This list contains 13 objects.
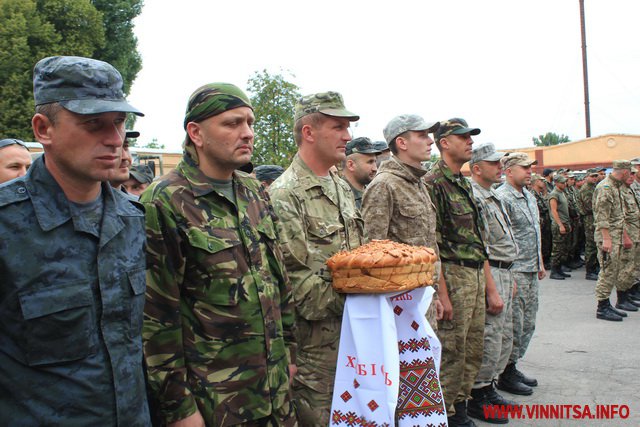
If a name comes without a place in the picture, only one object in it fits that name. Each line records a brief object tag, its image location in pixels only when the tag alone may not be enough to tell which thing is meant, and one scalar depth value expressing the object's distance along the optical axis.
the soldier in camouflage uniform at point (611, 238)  8.48
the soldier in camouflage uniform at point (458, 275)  4.51
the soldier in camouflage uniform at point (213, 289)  2.27
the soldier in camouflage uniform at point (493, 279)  5.09
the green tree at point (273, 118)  12.45
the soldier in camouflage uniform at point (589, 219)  12.45
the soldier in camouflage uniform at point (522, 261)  5.70
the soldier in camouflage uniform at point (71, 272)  1.71
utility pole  26.44
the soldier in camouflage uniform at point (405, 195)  4.08
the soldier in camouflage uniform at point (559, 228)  12.73
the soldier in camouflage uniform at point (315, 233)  3.09
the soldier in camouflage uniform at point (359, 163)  6.91
